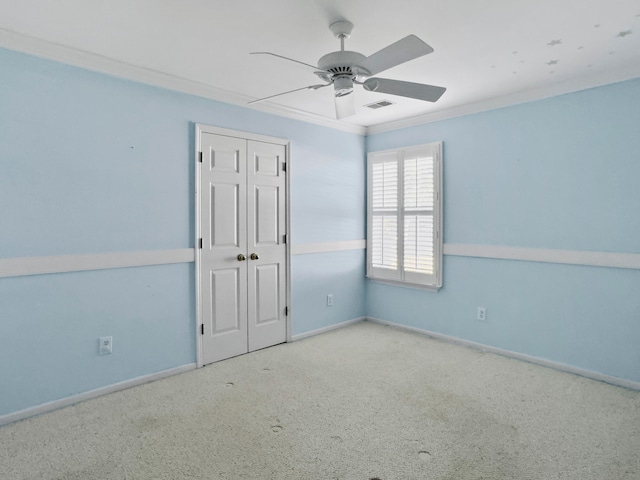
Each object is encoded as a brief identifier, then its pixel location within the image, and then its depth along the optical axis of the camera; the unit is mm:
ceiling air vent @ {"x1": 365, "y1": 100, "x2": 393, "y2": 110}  3766
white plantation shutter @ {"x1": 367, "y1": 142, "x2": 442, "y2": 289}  4125
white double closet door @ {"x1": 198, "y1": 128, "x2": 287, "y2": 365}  3420
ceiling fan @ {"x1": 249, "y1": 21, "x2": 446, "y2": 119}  2027
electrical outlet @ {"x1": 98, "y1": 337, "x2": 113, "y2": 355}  2836
